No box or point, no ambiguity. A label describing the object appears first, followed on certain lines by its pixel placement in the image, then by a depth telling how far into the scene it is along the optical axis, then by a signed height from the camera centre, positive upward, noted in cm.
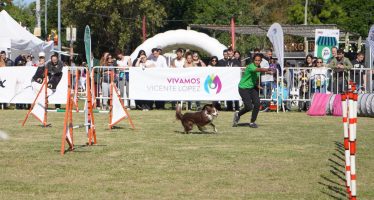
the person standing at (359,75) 2684 +63
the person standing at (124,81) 2816 +50
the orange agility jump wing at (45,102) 1956 -10
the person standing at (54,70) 2312 +70
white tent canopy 3825 +260
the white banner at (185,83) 2714 +41
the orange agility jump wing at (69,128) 1410 -49
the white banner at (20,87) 2802 +34
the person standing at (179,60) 2823 +115
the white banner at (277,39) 2755 +175
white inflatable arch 3375 +207
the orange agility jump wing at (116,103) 1862 -16
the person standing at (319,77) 2705 +57
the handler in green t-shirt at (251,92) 2006 +10
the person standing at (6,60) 3025 +128
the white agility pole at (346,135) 946 -41
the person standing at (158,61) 2844 +113
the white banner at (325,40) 3191 +198
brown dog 1803 -40
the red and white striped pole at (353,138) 888 -42
